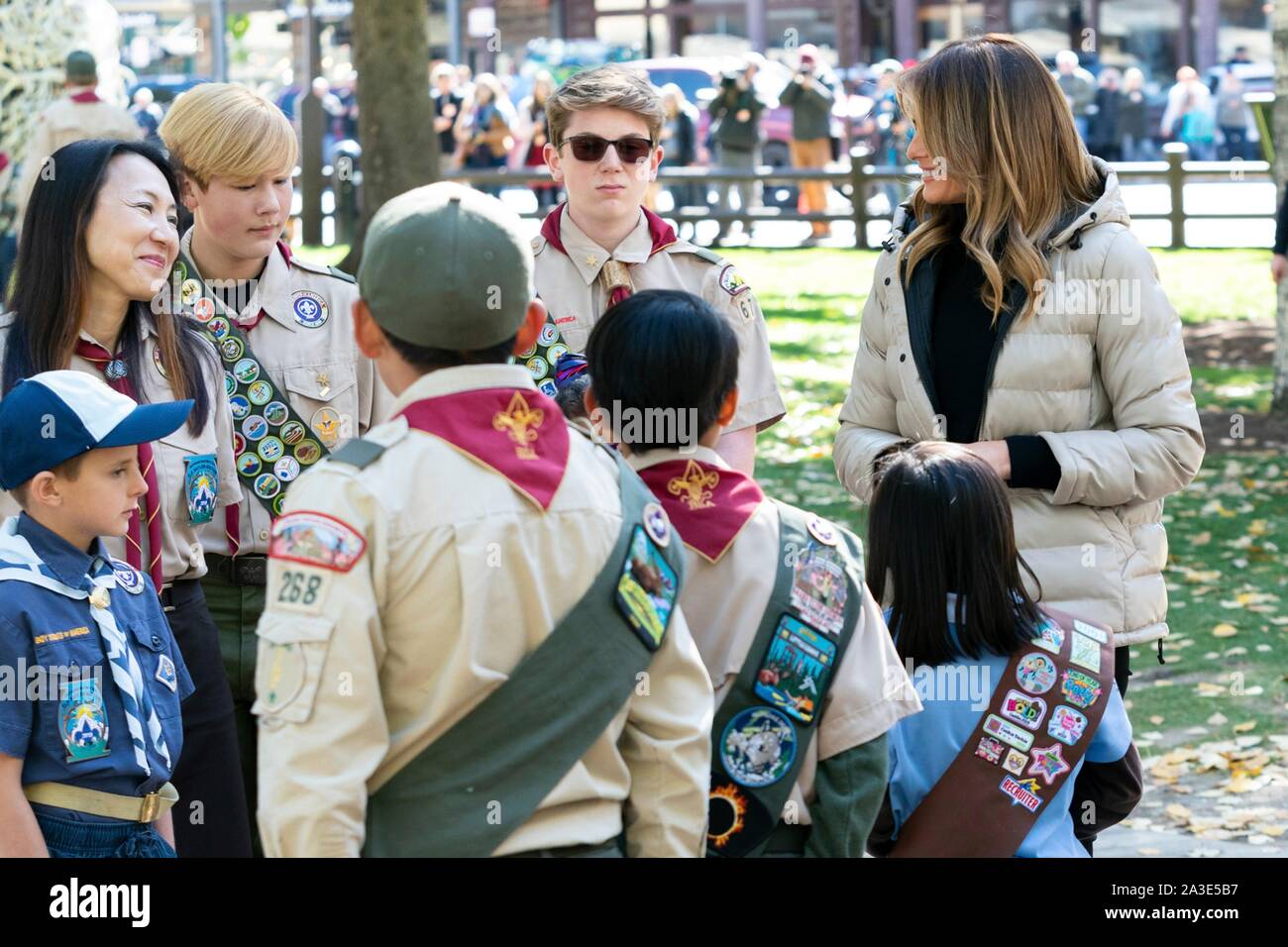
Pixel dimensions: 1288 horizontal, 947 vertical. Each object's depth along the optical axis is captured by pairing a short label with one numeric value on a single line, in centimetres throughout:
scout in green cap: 237
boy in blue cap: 306
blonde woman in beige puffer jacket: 362
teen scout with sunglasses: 396
